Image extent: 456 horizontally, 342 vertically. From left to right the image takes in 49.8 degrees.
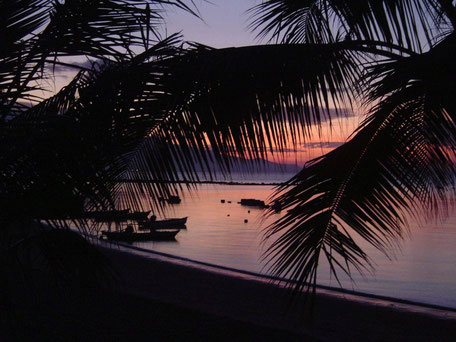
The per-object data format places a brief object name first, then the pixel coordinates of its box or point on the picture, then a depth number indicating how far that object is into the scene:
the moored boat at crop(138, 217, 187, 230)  33.05
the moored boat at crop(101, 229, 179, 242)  26.03
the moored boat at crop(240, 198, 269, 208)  53.44
